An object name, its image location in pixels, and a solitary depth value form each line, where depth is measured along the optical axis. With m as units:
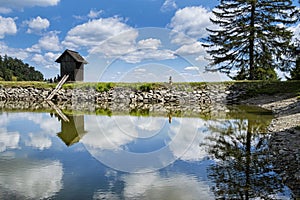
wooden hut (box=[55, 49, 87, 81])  31.28
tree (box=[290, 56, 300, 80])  25.93
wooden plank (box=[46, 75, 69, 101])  28.61
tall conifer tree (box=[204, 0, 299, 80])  28.28
